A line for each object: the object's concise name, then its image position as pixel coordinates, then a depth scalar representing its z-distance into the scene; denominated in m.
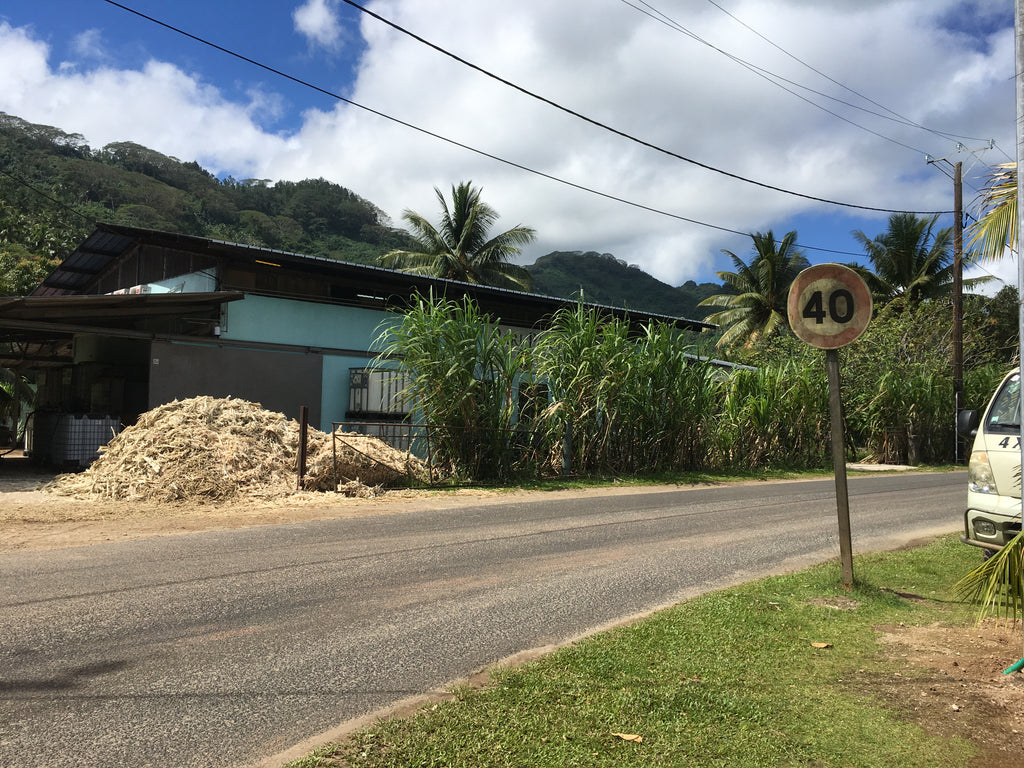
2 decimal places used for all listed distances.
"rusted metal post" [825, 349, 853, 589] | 5.81
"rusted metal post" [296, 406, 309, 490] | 11.75
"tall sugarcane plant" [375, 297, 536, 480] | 13.41
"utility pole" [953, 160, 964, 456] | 24.22
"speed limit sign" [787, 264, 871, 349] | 5.62
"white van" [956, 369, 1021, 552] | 5.89
